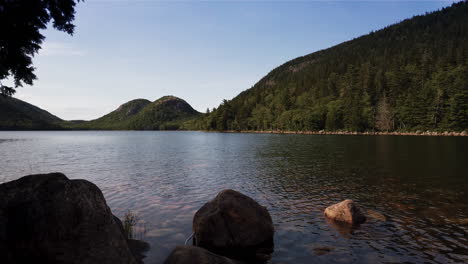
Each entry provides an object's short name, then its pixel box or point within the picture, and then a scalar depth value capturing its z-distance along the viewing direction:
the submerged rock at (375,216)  14.61
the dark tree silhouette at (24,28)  7.41
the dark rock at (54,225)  6.14
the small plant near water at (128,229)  12.00
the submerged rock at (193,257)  7.90
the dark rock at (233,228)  11.10
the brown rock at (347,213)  14.03
